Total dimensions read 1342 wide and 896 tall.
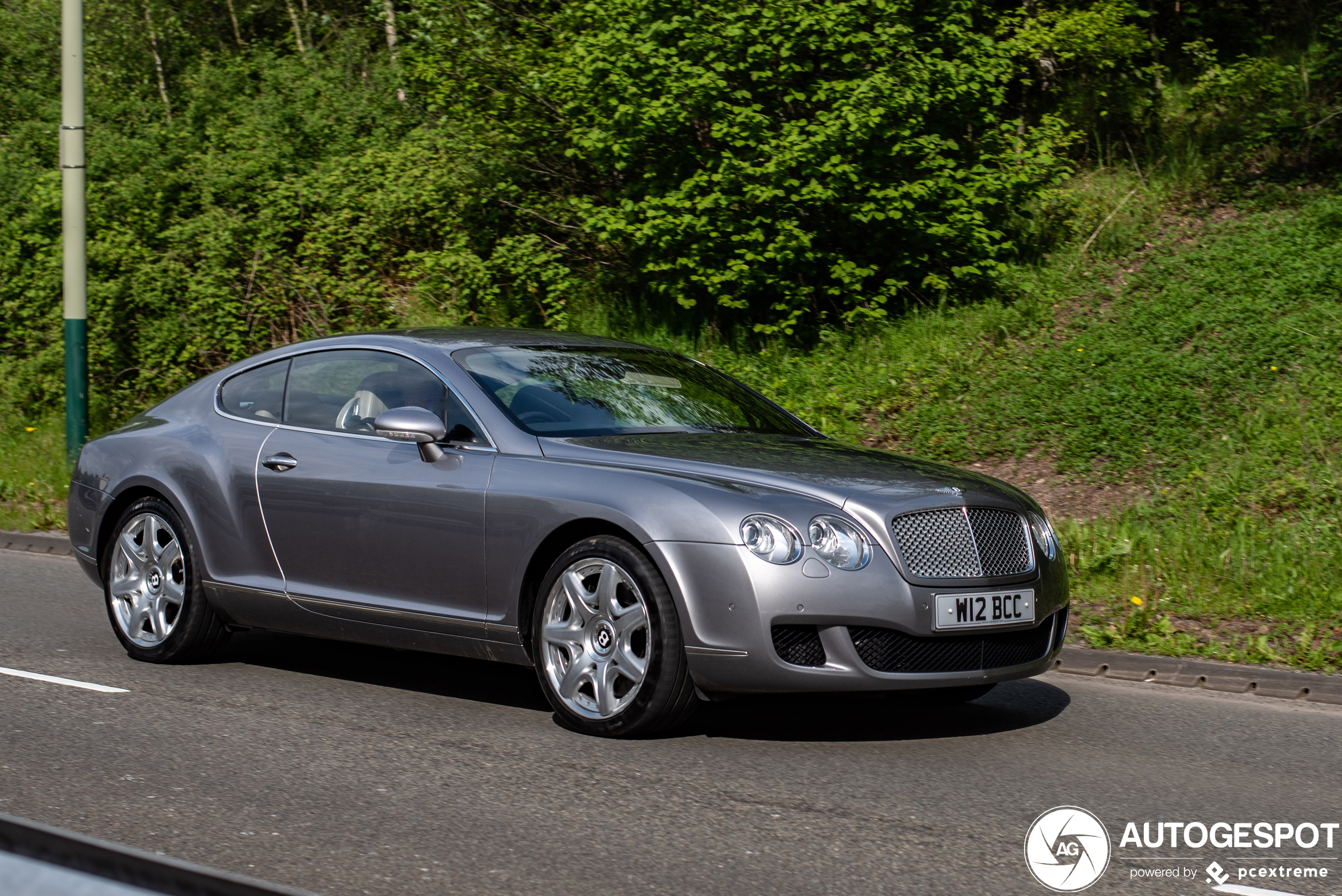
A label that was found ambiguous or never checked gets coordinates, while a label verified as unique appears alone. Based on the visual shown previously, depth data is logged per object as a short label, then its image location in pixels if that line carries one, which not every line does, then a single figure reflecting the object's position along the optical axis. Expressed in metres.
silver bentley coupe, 5.05
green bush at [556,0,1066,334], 12.48
